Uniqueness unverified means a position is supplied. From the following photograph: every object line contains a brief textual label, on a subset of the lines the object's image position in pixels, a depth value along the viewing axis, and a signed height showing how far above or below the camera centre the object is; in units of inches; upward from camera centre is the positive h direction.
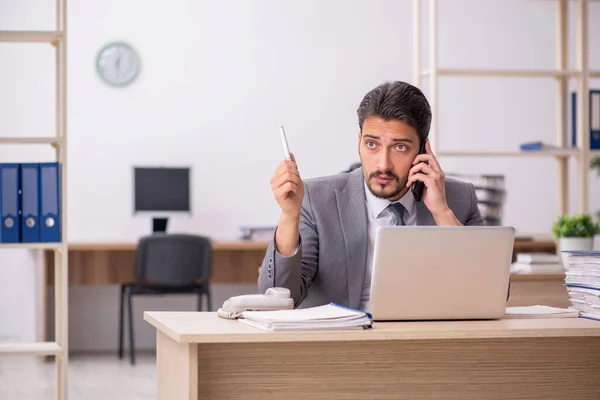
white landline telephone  76.2 -9.1
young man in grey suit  91.7 -0.6
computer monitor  248.4 +2.7
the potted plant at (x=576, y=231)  158.7 -6.2
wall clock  257.8 +39.5
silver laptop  73.6 -6.2
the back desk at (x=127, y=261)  230.7 -17.0
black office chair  223.3 -15.9
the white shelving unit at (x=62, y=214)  140.8 -2.4
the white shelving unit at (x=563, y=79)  176.9 +24.2
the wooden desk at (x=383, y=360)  69.4 -13.8
